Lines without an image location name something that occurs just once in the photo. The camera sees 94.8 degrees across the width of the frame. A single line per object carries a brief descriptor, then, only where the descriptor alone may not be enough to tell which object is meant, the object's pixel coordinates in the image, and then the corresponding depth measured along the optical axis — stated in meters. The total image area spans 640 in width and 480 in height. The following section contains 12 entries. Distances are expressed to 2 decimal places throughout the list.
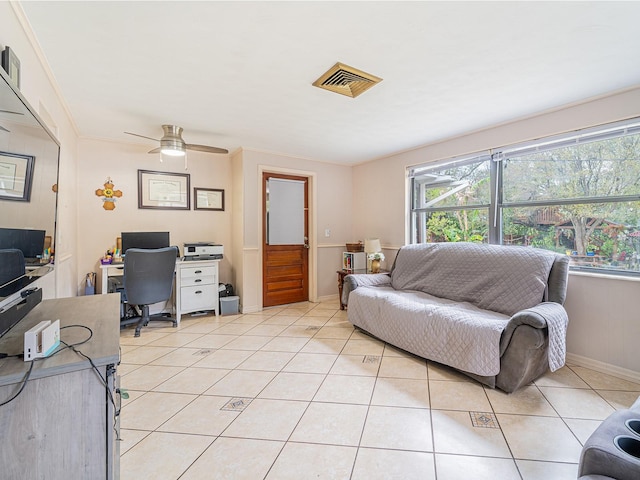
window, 2.37
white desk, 3.64
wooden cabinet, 0.82
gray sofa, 2.04
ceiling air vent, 2.03
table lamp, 4.16
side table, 4.39
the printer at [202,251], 3.77
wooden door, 4.29
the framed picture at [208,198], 4.15
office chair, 3.11
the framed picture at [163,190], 3.79
